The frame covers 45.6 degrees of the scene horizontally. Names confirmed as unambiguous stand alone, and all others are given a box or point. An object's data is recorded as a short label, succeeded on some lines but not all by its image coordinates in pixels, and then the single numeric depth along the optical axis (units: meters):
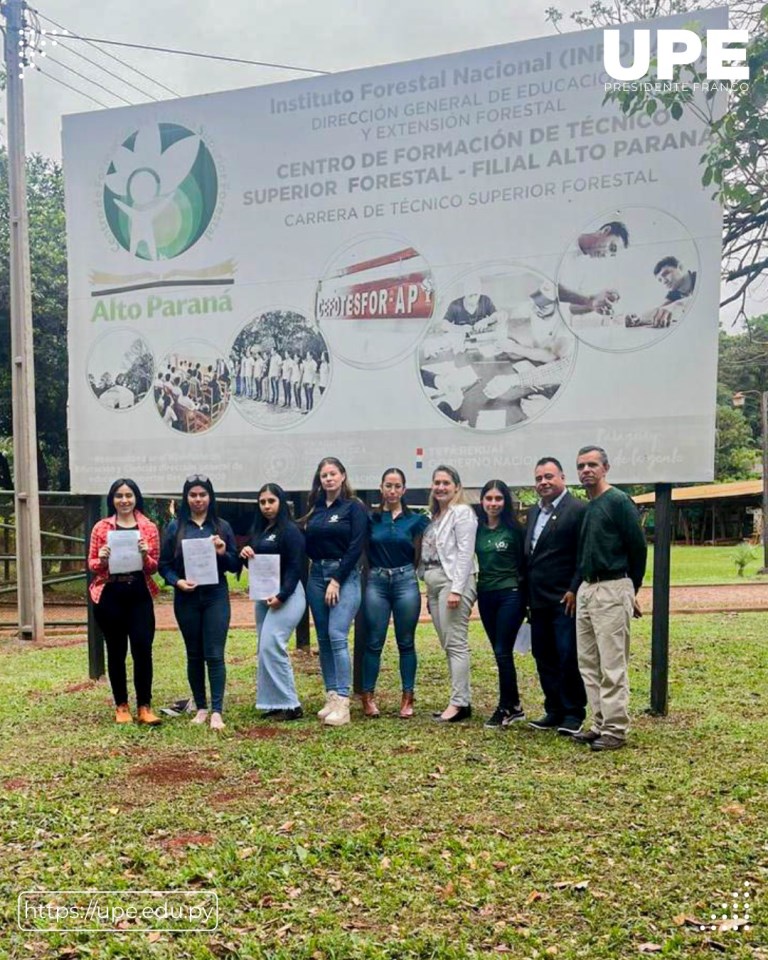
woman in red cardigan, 6.40
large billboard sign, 6.46
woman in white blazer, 6.18
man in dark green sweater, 5.51
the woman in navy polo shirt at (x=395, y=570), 6.39
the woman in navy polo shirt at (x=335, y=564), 6.35
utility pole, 11.14
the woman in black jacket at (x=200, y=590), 6.33
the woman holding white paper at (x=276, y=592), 6.36
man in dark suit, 5.88
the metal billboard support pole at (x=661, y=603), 6.45
